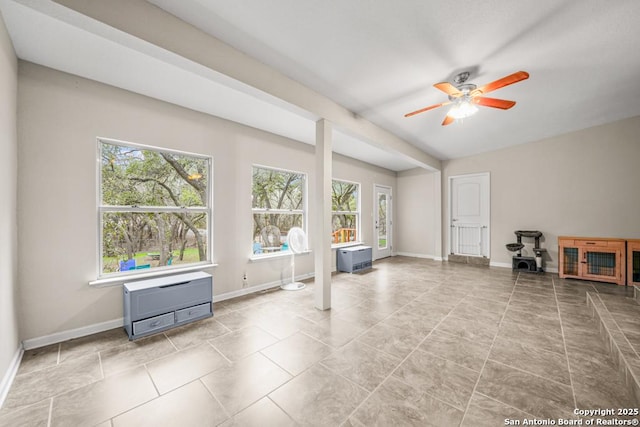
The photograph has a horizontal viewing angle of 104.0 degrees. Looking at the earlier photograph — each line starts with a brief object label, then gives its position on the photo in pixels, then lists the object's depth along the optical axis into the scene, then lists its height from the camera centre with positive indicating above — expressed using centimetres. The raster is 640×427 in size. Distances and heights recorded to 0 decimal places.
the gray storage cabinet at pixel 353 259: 535 -102
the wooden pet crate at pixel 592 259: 422 -85
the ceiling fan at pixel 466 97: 244 +122
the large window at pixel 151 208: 280 +7
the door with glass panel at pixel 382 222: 689 -28
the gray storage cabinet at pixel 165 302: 253 -97
